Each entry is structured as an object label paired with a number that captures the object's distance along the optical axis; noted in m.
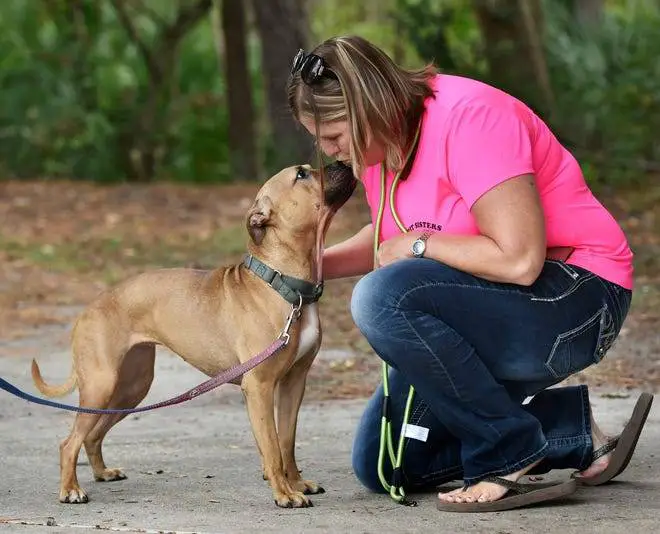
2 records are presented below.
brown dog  4.75
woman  4.25
